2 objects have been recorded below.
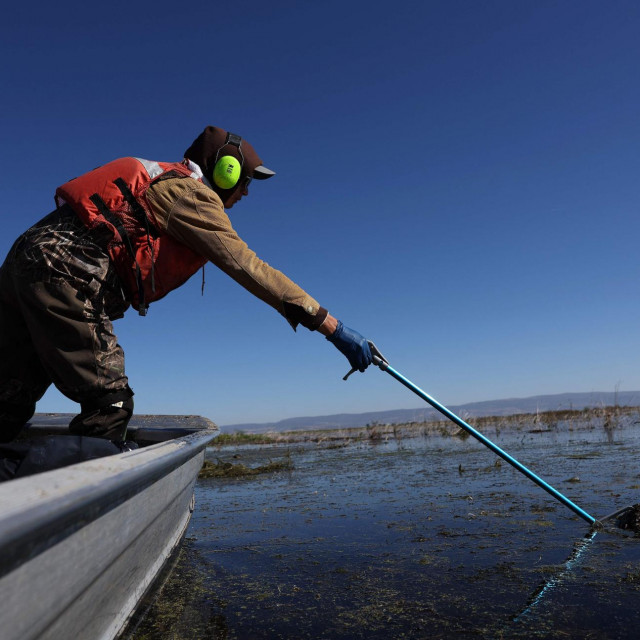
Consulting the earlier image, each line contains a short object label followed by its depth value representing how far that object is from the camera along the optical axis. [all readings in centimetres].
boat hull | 75
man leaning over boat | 221
